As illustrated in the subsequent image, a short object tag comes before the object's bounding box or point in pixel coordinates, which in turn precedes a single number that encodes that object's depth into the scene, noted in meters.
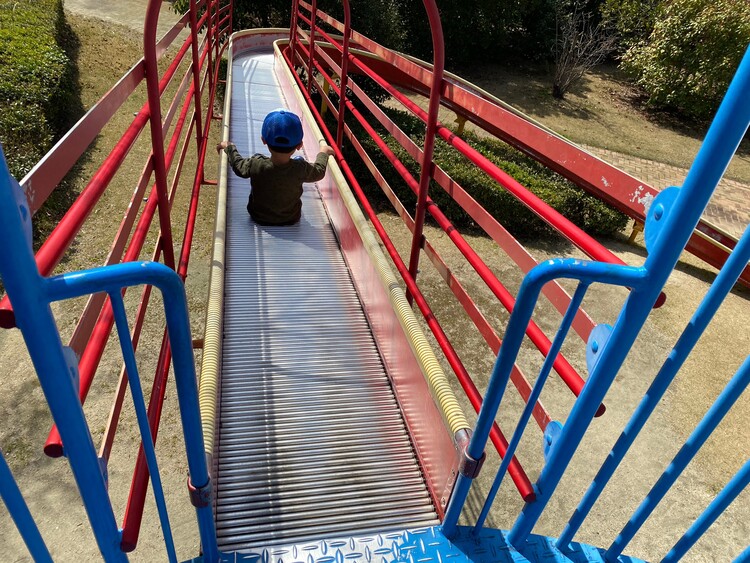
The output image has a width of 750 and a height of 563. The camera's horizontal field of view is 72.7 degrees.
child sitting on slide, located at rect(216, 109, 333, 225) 3.72
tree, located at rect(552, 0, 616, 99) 15.12
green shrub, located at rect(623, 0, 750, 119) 12.84
